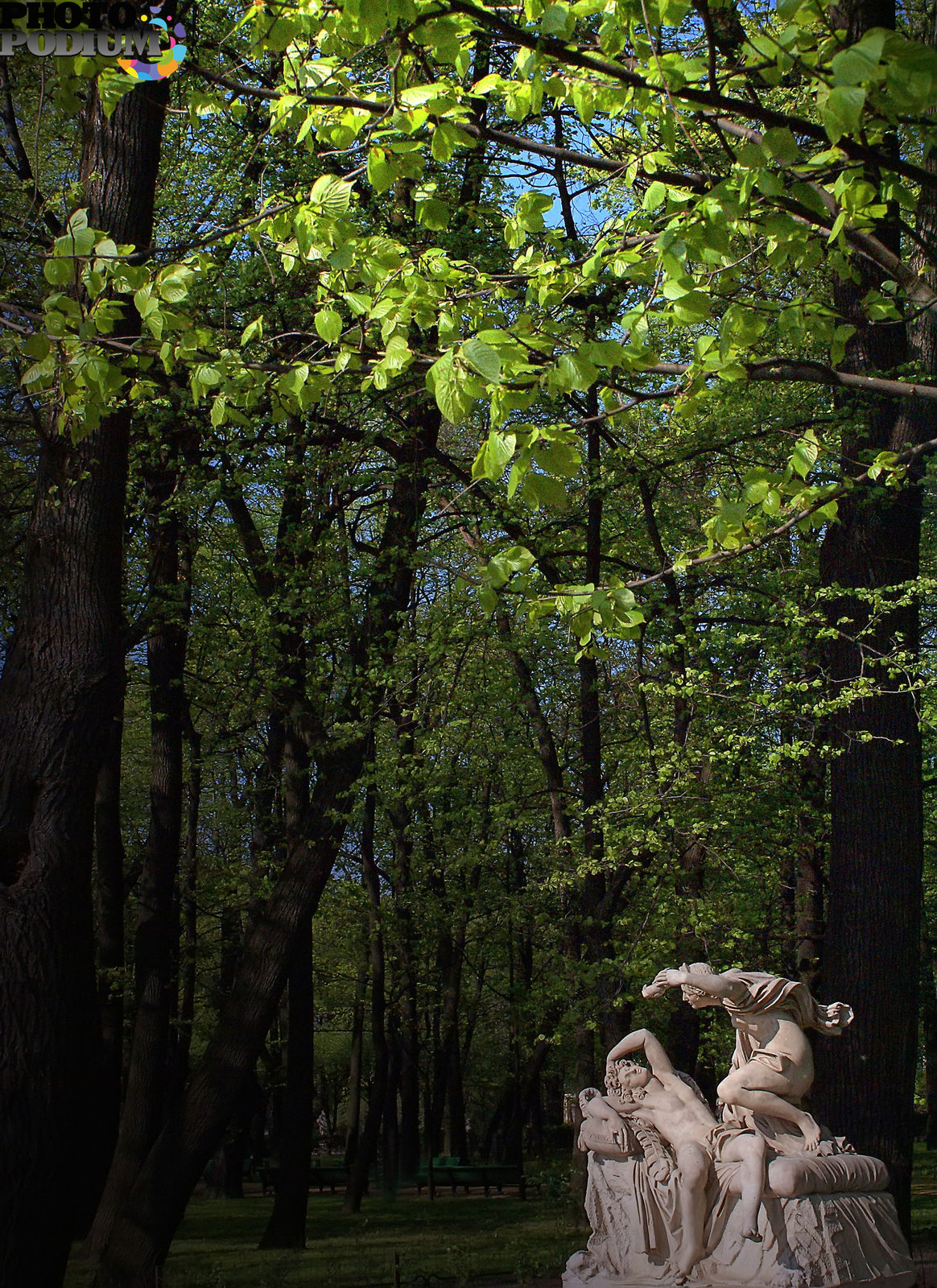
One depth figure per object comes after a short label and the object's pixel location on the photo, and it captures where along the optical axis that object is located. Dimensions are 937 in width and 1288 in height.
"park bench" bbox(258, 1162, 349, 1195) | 28.69
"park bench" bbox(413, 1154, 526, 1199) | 24.78
